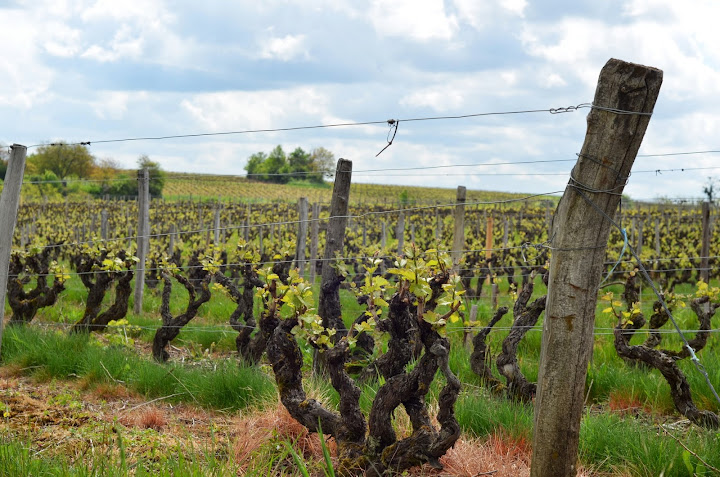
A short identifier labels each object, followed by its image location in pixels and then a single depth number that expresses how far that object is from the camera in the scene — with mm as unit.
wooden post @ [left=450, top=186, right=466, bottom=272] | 8492
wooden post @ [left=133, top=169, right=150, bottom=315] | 10477
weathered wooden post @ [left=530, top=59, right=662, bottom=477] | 3148
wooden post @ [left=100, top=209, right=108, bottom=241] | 18747
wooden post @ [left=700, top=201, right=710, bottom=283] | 10664
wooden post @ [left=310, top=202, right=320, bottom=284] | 11547
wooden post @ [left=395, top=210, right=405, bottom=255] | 15891
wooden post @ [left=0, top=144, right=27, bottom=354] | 6184
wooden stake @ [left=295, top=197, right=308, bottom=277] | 11258
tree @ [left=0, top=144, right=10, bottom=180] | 57569
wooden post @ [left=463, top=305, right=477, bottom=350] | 7332
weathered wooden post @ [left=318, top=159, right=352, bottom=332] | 6113
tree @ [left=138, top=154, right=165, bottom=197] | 59912
